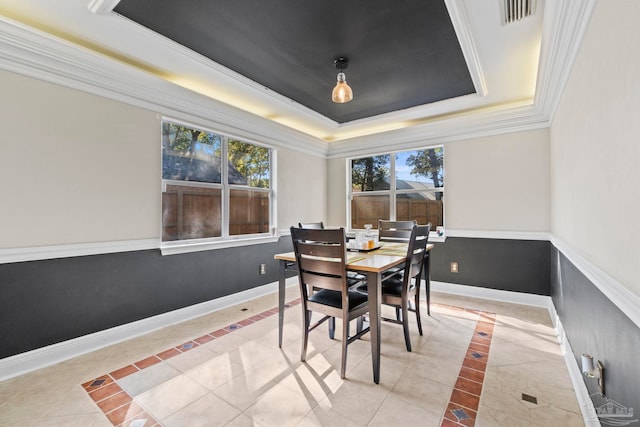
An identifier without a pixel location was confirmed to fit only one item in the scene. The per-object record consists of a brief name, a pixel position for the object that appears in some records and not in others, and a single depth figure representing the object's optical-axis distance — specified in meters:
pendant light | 2.43
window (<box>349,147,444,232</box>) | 4.15
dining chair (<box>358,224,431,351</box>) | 2.16
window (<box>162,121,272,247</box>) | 3.00
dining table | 1.83
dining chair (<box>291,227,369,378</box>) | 1.85
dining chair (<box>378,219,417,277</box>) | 3.18
